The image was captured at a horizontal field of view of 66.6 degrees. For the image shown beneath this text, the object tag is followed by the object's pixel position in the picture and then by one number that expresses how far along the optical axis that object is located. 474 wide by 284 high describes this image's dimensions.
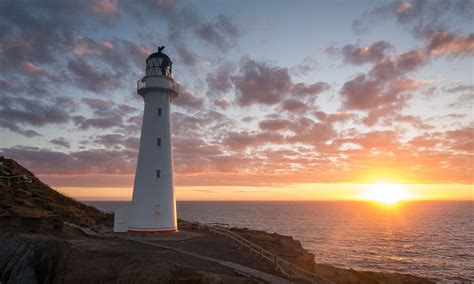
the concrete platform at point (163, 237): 25.25
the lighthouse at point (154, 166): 27.61
